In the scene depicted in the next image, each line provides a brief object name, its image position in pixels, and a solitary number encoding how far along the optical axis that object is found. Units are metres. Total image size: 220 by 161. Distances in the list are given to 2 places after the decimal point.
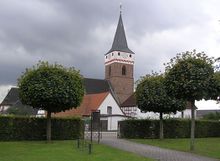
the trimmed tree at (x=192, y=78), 13.51
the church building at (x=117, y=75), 55.54
